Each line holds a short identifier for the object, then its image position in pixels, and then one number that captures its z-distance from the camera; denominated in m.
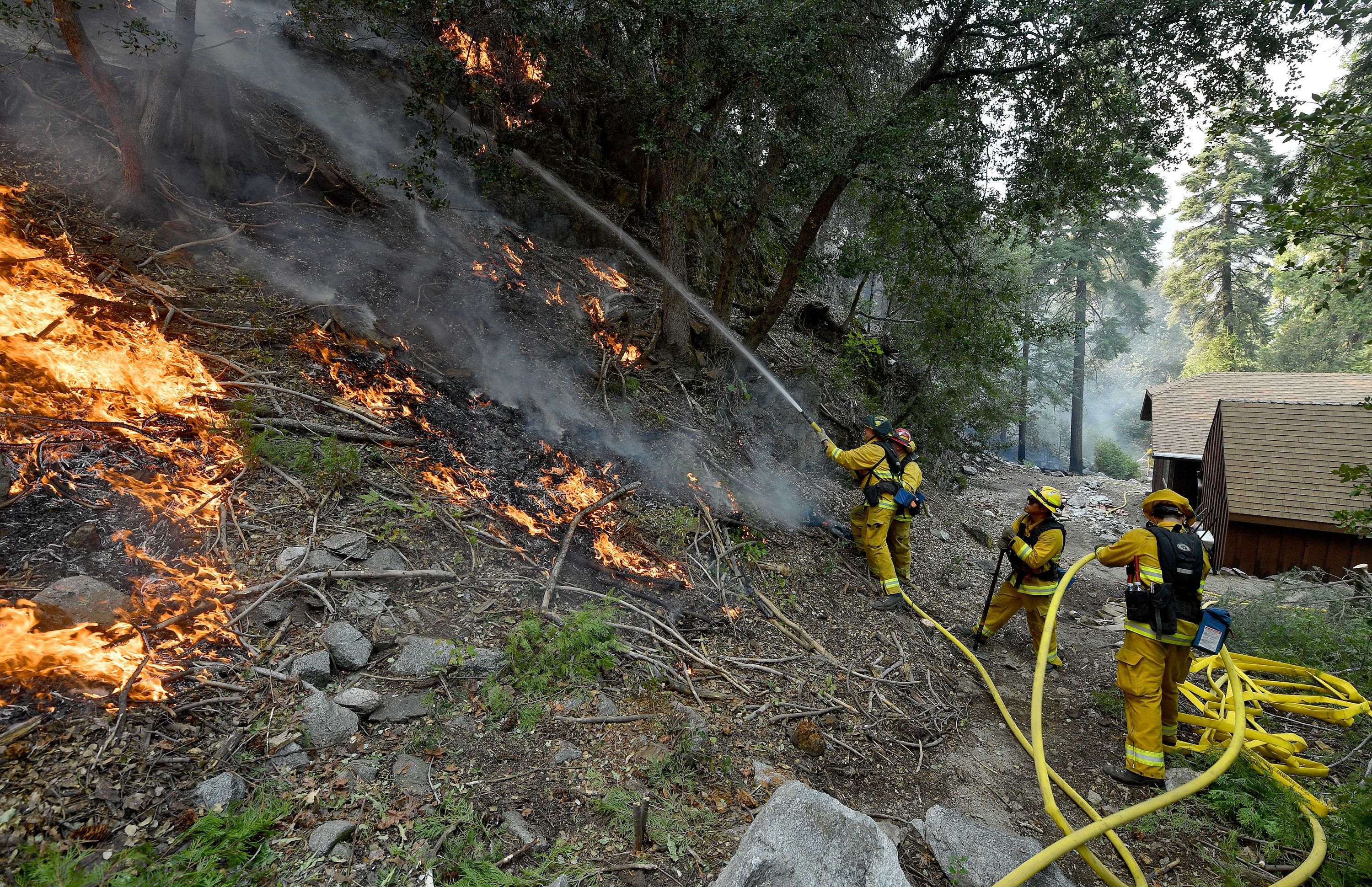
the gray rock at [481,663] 4.01
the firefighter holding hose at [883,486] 7.09
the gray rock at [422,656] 3.88
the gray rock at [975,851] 3.19
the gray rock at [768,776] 3.81
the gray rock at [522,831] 2.98
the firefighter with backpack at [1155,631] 4.77
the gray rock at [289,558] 4.16
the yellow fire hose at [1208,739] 3.24
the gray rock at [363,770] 3.13
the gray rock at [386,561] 4.52
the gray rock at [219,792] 2.77
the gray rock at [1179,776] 4.56
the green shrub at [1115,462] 31.19
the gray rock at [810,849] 2.75
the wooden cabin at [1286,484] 10.62
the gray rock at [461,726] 3.59
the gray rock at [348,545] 4.46
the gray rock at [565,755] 3.53
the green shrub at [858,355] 10.40
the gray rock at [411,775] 3.14
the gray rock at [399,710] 3.53
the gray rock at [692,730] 3.79
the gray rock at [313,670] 3.55
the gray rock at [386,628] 4.03
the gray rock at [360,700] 3.52
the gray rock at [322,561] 4.27
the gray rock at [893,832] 3.56
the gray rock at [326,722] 3.27
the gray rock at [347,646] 3.75
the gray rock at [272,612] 3.83
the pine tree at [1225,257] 23.67
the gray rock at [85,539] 3.71
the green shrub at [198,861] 2.30
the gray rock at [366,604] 4.11
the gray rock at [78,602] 3.28
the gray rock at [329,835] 2.71
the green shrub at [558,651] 4.09
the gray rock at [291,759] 3.07
